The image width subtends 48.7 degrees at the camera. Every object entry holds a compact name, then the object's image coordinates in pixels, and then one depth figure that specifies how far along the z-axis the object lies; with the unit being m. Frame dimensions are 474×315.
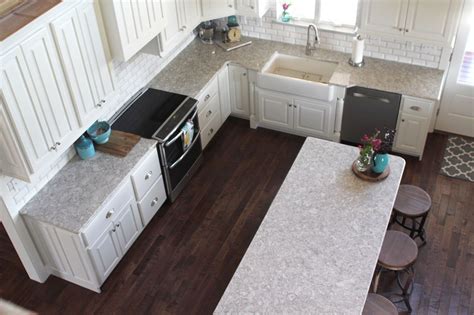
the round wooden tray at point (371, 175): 4.32
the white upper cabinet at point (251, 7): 6.00
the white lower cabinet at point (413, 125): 5.60
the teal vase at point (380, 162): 4.28
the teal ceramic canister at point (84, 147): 4.84
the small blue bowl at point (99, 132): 4.95
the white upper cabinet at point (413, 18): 5.22
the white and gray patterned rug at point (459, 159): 5.83
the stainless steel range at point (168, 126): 5.26
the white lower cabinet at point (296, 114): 6.05
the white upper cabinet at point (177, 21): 5.30
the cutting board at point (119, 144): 4.99
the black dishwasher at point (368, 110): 5.71
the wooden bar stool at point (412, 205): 4.69
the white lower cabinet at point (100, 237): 4.47
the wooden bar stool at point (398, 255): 4.21
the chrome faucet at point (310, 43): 6.18
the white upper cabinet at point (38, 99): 3.64
